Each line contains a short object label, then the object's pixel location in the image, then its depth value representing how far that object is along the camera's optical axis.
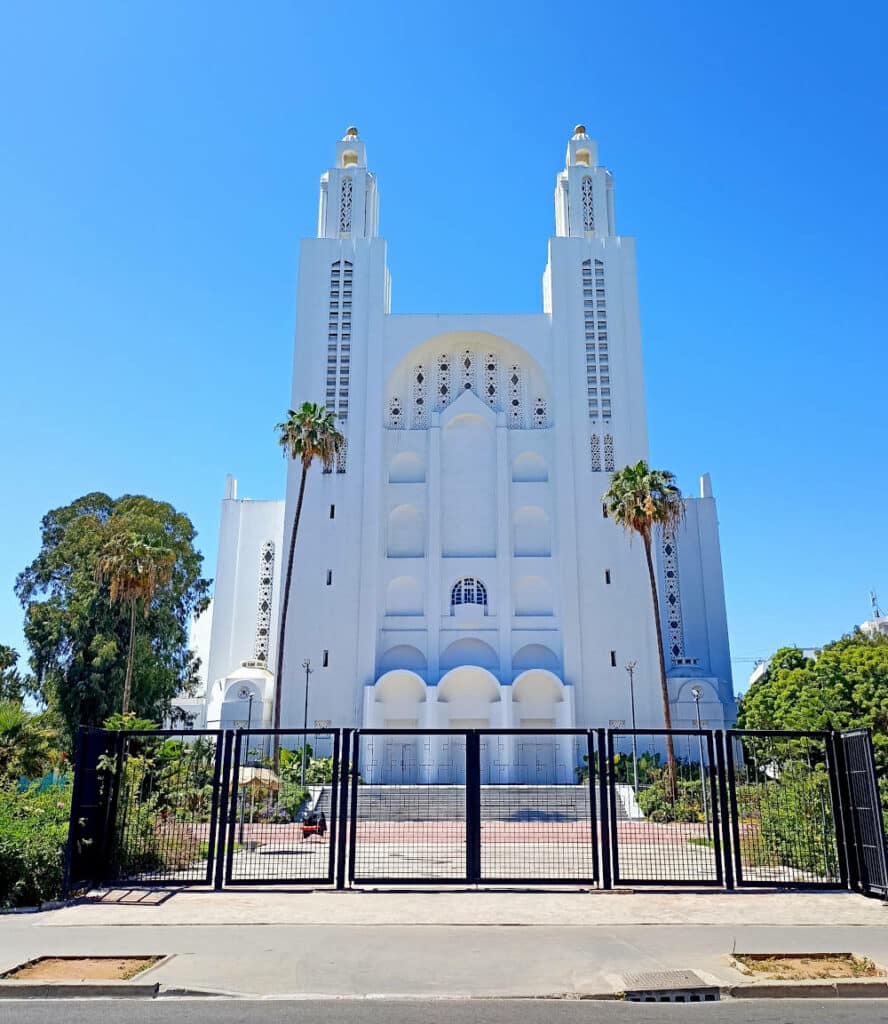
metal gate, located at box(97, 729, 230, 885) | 12.09
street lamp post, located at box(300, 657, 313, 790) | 38.51
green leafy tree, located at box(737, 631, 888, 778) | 22.98
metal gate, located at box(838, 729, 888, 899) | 11.08
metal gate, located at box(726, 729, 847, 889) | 11.91
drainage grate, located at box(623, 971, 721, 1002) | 6.82
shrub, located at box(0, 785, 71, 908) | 11.01
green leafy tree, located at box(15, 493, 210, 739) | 36.91
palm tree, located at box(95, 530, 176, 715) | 33.81
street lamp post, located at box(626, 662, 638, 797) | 38.66
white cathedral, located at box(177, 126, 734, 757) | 39.66
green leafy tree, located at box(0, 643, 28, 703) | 41.31
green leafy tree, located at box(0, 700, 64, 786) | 15.84
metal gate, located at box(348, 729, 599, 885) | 11.92
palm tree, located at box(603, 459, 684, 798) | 33.38
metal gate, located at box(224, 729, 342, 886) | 12.02
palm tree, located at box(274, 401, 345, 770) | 37.34
